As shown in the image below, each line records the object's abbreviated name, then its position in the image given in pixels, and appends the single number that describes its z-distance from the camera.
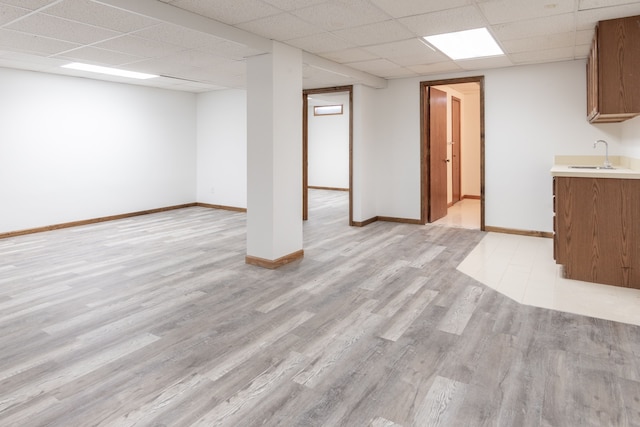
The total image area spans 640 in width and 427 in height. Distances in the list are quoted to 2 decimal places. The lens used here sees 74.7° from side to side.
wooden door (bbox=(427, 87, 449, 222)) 5.86
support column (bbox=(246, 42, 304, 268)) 3.68
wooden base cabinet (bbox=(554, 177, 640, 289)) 3.09
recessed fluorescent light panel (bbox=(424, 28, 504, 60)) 3.66
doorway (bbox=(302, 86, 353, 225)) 5.76
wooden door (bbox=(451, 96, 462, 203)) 7.42
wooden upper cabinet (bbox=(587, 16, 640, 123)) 3.12
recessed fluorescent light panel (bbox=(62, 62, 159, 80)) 4.92
